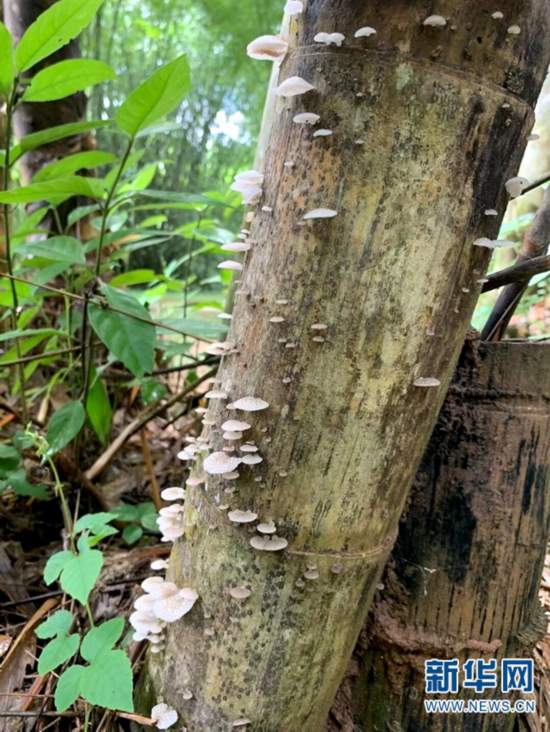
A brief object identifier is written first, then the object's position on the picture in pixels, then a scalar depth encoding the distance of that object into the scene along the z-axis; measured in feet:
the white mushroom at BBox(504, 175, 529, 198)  1.10
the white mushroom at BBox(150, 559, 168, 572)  1.42
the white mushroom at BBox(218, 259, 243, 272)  1.24
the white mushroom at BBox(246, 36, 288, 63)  1.13
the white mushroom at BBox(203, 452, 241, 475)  1.11
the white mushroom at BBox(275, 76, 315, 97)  1.04
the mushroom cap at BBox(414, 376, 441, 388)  1.12
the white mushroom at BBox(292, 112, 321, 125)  1.05
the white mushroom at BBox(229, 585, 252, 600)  1.16
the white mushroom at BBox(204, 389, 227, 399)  1.21
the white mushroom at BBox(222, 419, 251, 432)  1.12
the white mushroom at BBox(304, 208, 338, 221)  1.04
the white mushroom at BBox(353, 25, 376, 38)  0.99
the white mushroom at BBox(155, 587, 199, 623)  1.20
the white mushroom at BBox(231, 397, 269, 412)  1.12
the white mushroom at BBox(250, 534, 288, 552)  1.12
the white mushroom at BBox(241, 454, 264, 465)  1.12
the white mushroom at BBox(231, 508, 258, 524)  1.13
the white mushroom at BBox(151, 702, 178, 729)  1.22
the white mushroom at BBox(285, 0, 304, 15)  1.09
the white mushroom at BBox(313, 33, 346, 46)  1.02
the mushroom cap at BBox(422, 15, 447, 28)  0.98
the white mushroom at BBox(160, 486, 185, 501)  1.42
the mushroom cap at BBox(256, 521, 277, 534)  1.12
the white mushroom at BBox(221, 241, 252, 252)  1.19
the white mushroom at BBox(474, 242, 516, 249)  1.07
